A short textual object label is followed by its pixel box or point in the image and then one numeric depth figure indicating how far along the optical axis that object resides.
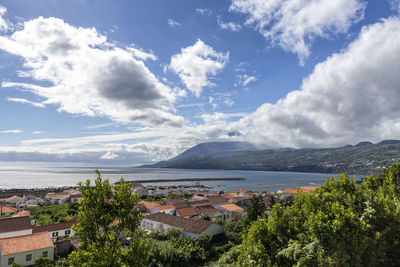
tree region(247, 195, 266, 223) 36.78
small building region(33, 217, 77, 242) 37.06
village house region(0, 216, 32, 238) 34.91
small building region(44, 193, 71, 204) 84.90
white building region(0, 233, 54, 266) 26.22
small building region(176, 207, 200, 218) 50.19
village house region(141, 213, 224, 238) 34.47
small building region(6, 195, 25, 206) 79.31
